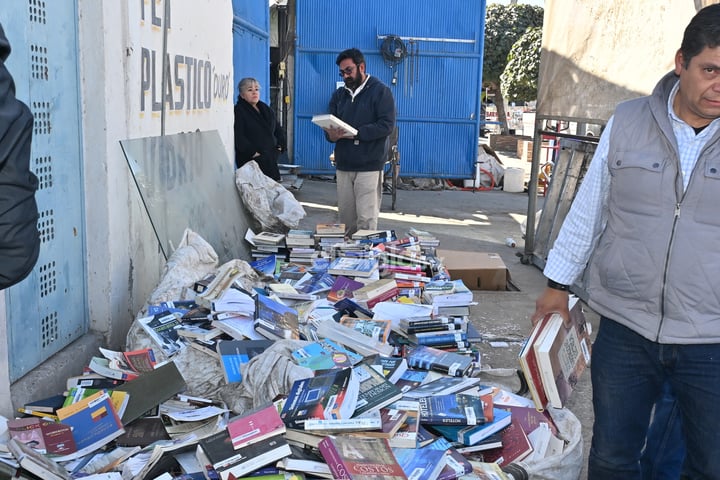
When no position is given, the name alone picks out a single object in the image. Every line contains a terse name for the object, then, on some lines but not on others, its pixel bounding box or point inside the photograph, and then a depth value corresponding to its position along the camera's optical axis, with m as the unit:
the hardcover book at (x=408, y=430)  2.68
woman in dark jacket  7.72
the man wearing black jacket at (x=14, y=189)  1.48
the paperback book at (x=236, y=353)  3.09
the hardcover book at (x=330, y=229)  5.97
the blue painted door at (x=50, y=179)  3.02
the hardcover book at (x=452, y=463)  2.51
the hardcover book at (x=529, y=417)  3.00
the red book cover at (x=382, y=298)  4.50
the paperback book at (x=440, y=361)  3.38
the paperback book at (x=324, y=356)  3.11
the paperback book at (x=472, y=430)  2.83
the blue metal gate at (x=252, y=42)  8.70
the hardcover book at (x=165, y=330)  3.46
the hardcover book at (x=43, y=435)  2.71
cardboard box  6.25
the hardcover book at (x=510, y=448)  2.80
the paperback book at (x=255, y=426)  2.46
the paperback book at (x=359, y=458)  2.33
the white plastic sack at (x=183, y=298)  3.21
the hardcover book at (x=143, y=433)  2.84
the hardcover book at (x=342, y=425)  2.56
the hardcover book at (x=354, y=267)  5.00
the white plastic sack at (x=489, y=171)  13.63
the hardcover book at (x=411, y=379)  3.22
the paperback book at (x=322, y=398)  2.62
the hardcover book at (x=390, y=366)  3.27
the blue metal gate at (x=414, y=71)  12.88
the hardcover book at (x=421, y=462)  2.46
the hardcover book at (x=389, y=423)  2.65
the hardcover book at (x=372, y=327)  3.72
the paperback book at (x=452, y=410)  2.89
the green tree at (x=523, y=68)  18.23
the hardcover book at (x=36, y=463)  2.37
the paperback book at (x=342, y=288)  4.57
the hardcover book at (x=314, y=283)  4.69
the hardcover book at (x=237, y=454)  2.35
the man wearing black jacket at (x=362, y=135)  6.33
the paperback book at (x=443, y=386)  3.11
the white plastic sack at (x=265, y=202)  6.41
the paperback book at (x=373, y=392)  2.80
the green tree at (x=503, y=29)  20.78
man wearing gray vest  2.11
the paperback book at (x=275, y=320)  3.45
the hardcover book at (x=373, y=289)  4.57
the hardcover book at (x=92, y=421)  2.81
